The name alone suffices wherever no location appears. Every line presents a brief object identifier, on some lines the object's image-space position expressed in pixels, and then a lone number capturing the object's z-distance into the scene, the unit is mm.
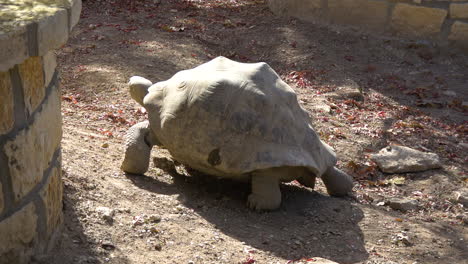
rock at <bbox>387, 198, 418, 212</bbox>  10059
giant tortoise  8867
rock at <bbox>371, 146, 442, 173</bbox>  11328
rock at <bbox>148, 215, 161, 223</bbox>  7793
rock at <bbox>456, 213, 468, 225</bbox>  9695
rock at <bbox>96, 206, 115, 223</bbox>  7297
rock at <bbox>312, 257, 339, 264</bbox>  7035
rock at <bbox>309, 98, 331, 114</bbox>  13638
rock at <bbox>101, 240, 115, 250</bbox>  6737
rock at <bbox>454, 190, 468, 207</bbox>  10281
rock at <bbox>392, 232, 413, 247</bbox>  8555
